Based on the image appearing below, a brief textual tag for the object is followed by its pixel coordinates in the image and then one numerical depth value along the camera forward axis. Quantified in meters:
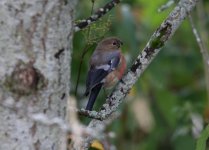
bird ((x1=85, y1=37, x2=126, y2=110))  8.71
